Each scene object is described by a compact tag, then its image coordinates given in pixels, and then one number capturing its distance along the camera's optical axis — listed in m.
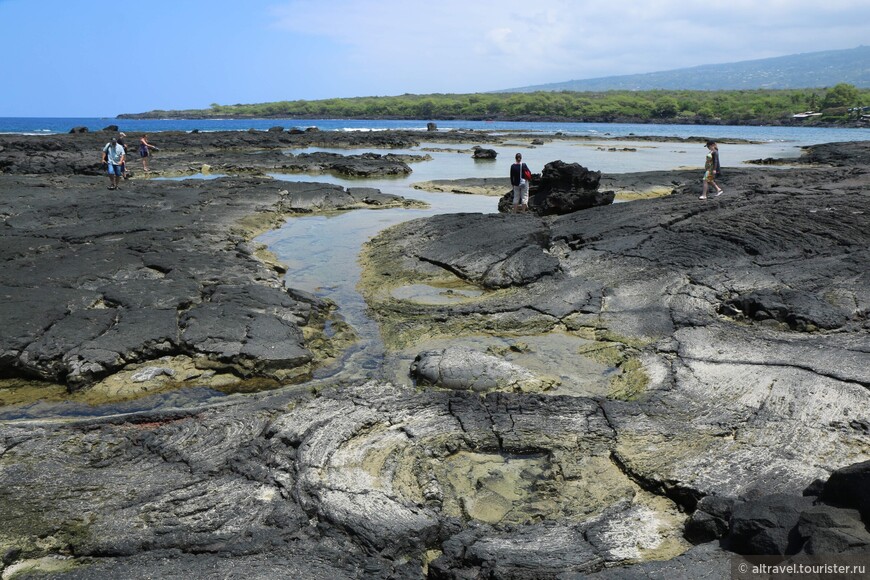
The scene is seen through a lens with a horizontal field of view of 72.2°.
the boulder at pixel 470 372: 7.77
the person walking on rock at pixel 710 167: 17.69
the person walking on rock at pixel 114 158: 22.61
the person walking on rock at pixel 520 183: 18.19
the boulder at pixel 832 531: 3.66
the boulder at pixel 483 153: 43.38
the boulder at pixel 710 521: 4.81
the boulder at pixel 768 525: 4.07
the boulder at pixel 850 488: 4.02
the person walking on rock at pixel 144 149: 30.72
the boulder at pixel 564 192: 18.50
